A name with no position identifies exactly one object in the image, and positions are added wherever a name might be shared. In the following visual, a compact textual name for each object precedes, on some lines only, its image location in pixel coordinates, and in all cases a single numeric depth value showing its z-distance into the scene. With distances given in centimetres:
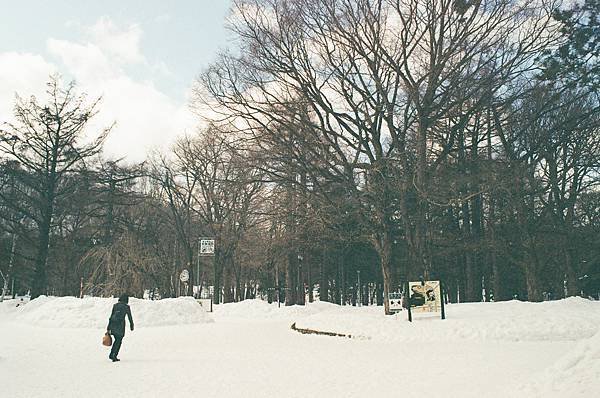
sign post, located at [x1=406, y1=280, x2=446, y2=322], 1892
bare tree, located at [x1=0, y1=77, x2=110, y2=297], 3397
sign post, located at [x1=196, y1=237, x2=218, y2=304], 3228
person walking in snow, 1273
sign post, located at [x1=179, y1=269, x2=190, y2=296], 3239
